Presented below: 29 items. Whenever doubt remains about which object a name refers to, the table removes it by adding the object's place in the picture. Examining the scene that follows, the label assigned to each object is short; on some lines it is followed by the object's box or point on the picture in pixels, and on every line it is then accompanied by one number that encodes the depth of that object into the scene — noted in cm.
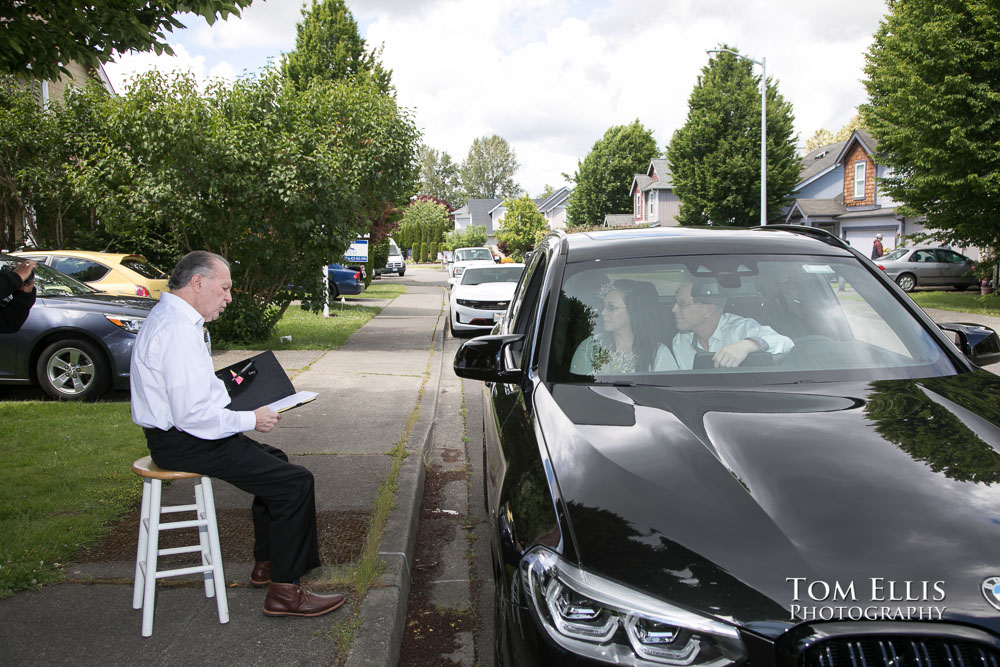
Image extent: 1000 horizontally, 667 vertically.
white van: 5191
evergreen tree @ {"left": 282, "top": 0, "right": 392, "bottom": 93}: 3297
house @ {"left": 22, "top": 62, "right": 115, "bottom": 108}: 2168
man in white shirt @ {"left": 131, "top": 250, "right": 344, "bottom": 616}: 334
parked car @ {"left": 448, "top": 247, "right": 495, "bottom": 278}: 3541
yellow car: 1212
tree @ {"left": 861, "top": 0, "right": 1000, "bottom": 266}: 2014
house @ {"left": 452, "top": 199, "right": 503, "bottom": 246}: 11425
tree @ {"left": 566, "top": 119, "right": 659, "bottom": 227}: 7394
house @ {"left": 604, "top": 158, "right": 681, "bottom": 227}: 6319
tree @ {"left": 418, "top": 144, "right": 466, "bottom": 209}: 13538
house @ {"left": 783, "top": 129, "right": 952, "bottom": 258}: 4116
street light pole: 3090
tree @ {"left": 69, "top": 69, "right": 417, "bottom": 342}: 1223
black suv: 188
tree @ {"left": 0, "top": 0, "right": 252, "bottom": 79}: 646
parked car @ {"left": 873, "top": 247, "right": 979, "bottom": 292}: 3111
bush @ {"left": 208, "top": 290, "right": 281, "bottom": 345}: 1337
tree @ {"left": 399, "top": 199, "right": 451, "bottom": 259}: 9488
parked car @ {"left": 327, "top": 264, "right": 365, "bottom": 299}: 2511
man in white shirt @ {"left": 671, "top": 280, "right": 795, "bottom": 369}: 340
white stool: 343
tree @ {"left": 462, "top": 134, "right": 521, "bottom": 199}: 12975
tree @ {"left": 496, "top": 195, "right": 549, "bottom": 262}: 6069
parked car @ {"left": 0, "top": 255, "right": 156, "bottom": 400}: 861
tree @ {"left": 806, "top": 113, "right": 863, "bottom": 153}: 10489
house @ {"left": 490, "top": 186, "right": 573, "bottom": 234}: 10098
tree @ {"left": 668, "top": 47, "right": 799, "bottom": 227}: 4812
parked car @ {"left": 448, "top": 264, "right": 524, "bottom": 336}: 1592
